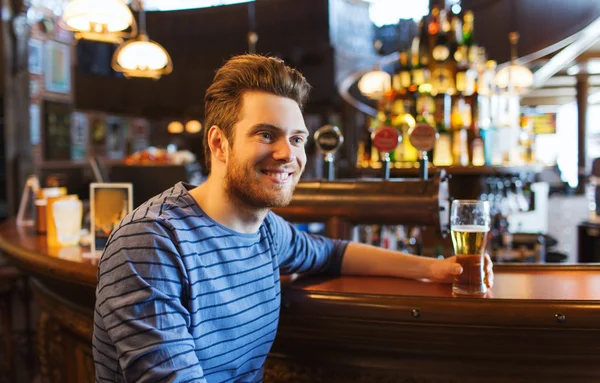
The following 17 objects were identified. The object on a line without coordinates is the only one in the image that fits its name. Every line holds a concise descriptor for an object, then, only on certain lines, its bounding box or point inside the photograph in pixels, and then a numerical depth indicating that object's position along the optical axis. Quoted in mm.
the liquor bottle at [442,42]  4227
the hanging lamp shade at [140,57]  4113
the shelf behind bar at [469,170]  3732
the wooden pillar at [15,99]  7645
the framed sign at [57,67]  9375
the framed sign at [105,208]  2020
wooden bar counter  1242
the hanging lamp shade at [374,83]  5531
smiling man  1006
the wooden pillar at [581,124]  10094
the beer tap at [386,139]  2023
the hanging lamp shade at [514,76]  4473
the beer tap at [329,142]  2098
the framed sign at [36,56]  8841
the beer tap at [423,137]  1935
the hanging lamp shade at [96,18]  3096
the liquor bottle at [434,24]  4285
